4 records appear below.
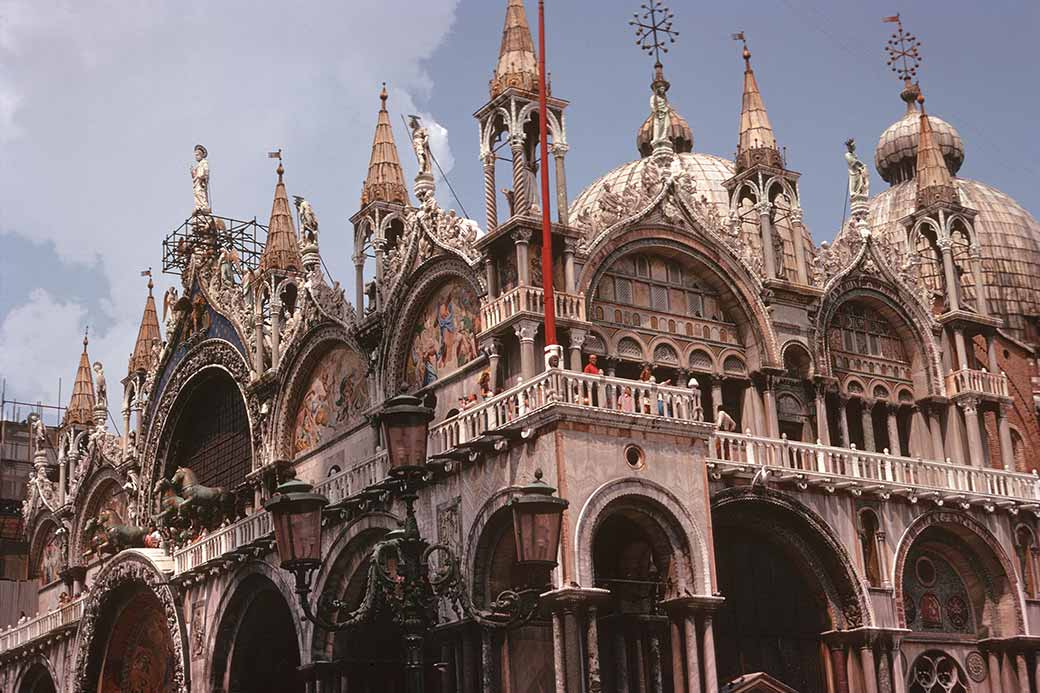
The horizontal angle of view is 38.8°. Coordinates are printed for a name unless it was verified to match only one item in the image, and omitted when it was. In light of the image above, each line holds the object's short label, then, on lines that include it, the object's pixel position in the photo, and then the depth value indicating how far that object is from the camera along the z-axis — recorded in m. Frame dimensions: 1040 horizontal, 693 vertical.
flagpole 25.70
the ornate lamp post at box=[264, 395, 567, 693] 15.43
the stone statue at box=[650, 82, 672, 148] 30.61
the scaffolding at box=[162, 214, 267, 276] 44.03
